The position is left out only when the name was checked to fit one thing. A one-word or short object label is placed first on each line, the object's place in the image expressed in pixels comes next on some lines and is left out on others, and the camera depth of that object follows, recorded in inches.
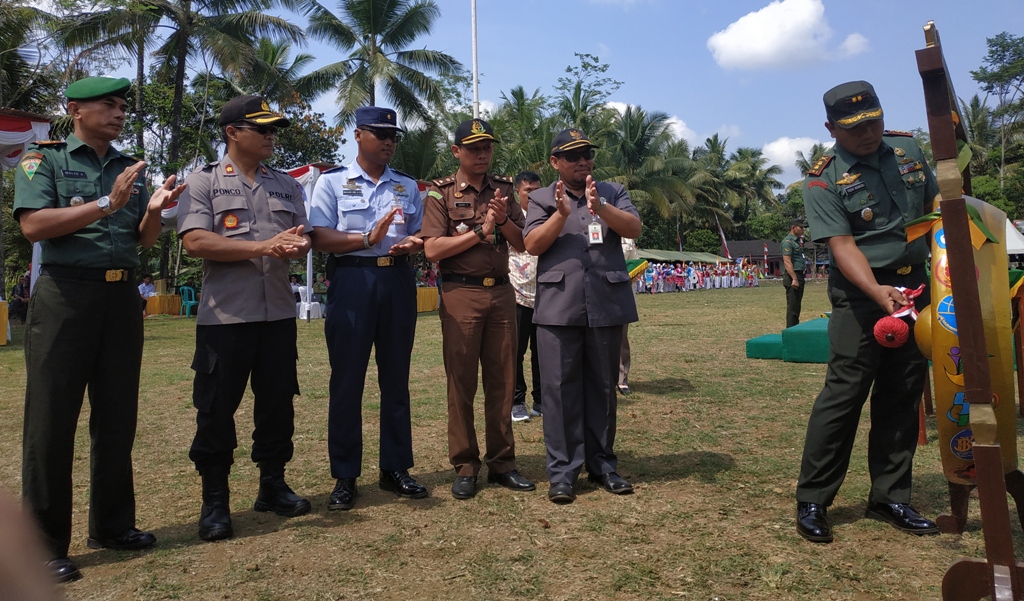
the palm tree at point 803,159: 2755.9
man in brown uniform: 177.6
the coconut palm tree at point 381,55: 1040.2
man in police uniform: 150.6
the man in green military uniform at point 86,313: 133.5
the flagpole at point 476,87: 833.5
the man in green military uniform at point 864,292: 141.0
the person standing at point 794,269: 467.5
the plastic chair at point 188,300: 956.1
